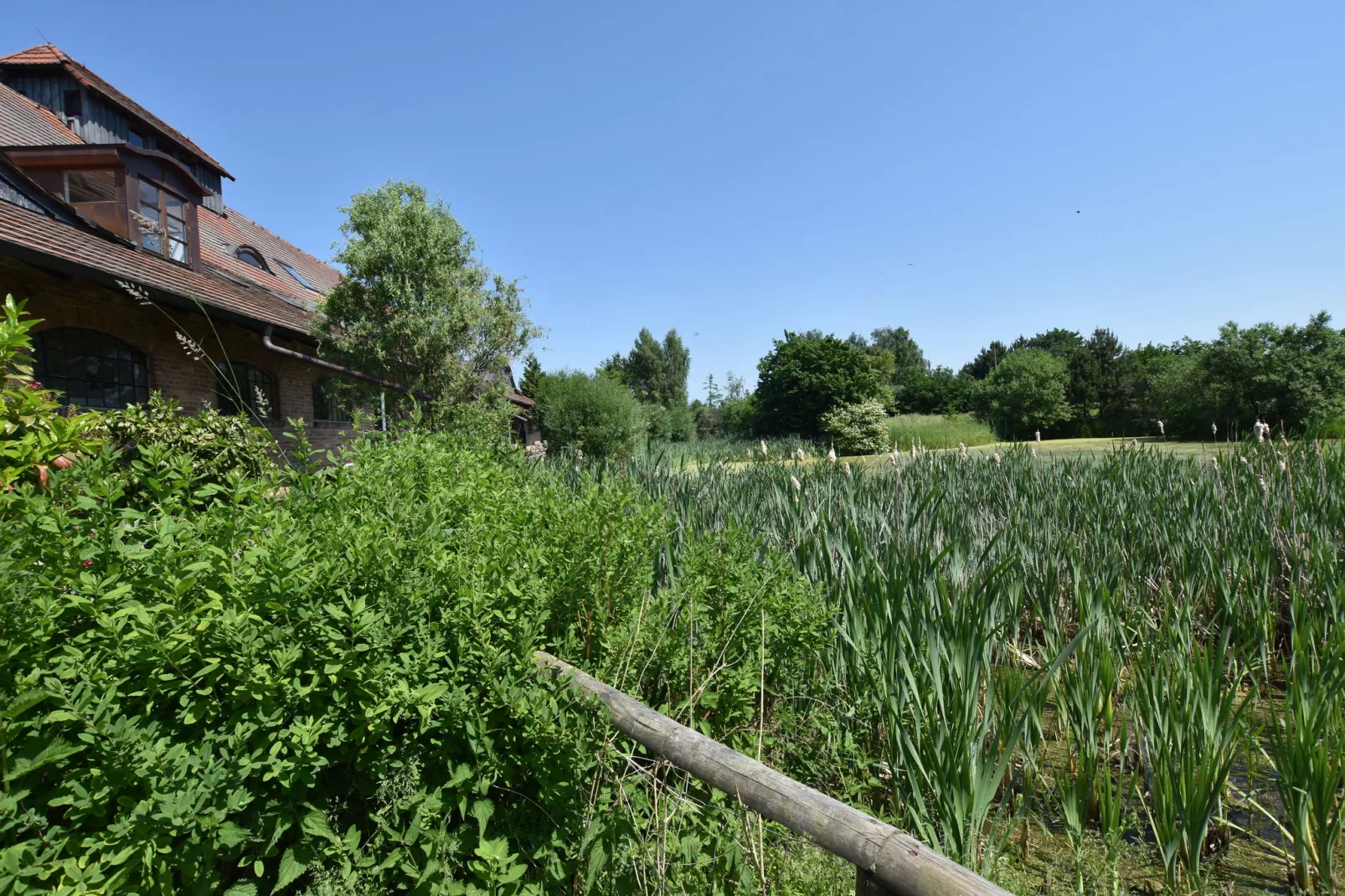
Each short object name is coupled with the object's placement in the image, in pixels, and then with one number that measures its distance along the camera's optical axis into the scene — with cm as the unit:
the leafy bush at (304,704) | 133
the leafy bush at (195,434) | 347
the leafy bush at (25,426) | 191
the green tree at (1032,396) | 3253
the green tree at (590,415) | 1725
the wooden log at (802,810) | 107
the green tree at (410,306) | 997
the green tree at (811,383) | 3167
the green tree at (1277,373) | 2089
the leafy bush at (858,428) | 2742
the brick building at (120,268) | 701
